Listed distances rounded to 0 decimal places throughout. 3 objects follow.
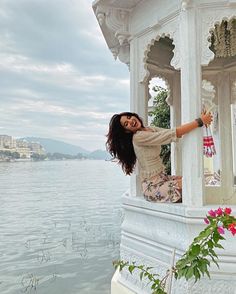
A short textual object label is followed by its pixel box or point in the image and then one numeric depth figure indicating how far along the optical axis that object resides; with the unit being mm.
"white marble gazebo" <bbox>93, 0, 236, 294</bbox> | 2322
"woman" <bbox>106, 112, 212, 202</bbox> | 2557
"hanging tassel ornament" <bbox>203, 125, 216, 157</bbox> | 3672
